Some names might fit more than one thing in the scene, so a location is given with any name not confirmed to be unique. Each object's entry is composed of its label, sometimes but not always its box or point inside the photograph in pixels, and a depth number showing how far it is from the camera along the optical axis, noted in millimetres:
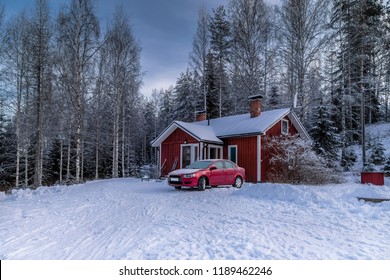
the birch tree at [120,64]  21281
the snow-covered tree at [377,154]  20188
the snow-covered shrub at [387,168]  17766
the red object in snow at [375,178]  14219
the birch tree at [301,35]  18938
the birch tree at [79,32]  16766
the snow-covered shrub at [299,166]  14398
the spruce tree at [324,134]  20828
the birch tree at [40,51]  15352
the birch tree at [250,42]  22969
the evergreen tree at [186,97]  32766
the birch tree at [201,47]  24844
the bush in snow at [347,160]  20886
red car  11609
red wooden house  16656
